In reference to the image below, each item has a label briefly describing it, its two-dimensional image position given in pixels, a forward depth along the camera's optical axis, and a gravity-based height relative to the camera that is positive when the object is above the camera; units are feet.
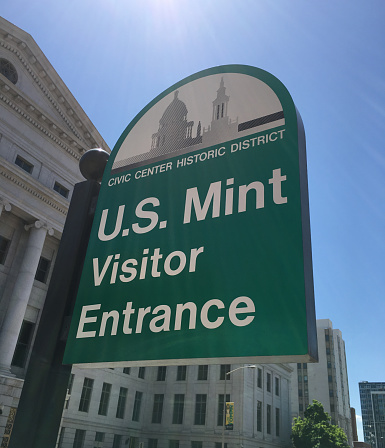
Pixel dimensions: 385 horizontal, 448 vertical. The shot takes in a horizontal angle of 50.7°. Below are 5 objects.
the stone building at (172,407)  136.56 +12.70
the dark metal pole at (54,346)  10.50 +2.19
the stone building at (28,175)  90.68 +55.68
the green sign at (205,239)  9.25 +5.01
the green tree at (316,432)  162.40 +9.27
